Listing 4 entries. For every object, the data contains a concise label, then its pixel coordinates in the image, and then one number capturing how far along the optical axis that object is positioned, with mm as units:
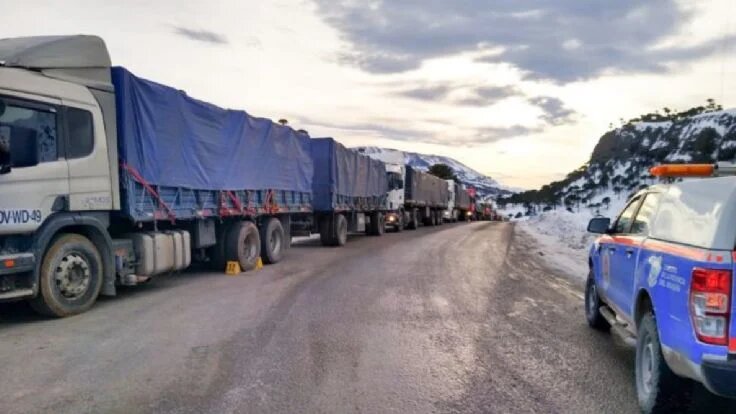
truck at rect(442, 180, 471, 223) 54656
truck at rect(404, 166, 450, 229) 35312
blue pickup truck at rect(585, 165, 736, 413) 3617
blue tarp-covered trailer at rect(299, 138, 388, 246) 20172
